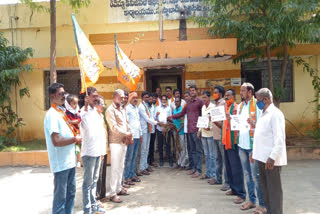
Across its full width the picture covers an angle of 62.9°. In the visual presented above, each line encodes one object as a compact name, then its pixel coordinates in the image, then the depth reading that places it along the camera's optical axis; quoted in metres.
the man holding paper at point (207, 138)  5.64
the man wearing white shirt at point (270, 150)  3.27
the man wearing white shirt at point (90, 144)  3.85
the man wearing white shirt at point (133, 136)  5.37
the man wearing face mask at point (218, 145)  5.05
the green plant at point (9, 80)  8.36
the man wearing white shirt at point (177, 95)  6.90
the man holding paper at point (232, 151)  4.50
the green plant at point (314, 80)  7.93
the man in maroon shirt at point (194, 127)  6.18
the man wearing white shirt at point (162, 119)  7.02
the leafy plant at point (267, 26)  6.27
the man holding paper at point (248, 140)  3.97
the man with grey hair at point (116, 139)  4.46
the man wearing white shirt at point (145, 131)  6.35
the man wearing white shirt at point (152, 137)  7.01
